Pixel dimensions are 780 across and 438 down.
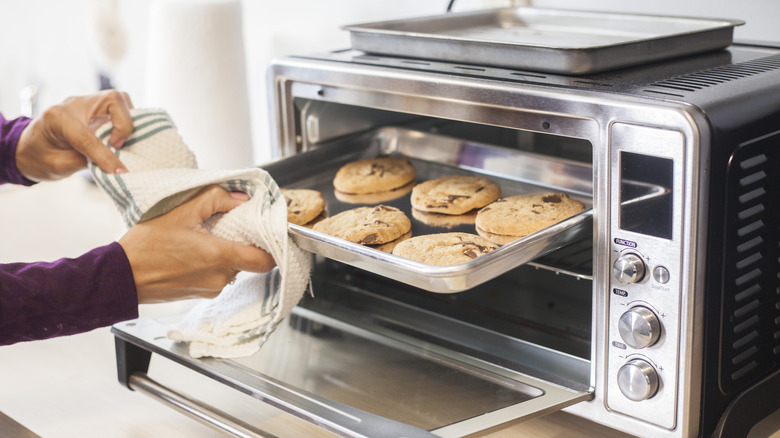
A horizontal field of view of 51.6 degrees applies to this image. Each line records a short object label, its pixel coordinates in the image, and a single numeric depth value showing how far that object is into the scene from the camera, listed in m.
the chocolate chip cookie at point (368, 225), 0.81
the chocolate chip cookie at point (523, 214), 0.79
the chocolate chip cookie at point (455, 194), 0.89
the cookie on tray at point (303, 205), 0.87
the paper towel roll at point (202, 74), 1.24
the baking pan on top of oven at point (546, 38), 0.77
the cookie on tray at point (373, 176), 0.98
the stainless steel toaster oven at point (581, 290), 0.65
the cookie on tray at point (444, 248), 0.74
